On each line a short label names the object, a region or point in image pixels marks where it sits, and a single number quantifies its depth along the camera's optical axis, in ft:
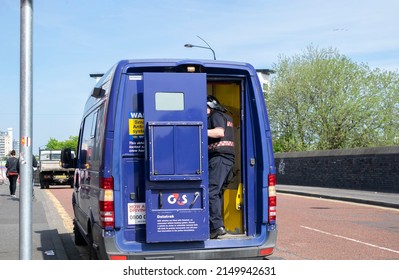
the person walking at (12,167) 67.72
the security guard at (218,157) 20.57
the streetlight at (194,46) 104.94
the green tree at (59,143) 554.87
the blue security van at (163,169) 19.01
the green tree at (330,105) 138.00
